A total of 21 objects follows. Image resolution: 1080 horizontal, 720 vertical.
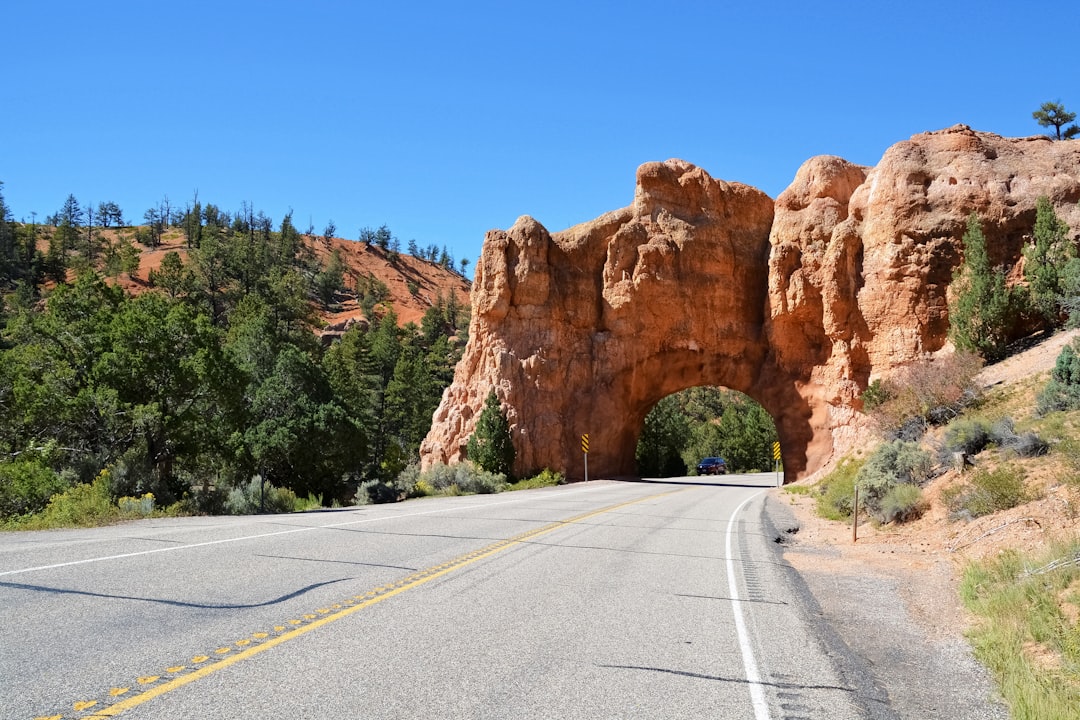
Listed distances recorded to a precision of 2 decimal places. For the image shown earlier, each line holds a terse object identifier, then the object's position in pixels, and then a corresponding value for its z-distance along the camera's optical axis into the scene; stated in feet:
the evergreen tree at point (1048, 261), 84.07
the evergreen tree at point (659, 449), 198.39
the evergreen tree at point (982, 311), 84.84
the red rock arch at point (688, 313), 117.29
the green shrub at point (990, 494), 35.40
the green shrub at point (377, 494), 87.66
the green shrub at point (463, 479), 102.77
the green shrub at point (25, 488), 56.18
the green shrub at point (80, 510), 41.71
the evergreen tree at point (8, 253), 277.85
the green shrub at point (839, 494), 55.57
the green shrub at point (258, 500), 64.03
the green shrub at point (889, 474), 47.83
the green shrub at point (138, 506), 48.20
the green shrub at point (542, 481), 114.01
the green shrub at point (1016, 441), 39.93
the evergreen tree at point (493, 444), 120.47
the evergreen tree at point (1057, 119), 159.12
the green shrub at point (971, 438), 45.62
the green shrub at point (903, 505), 43.73
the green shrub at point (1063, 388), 44.60
